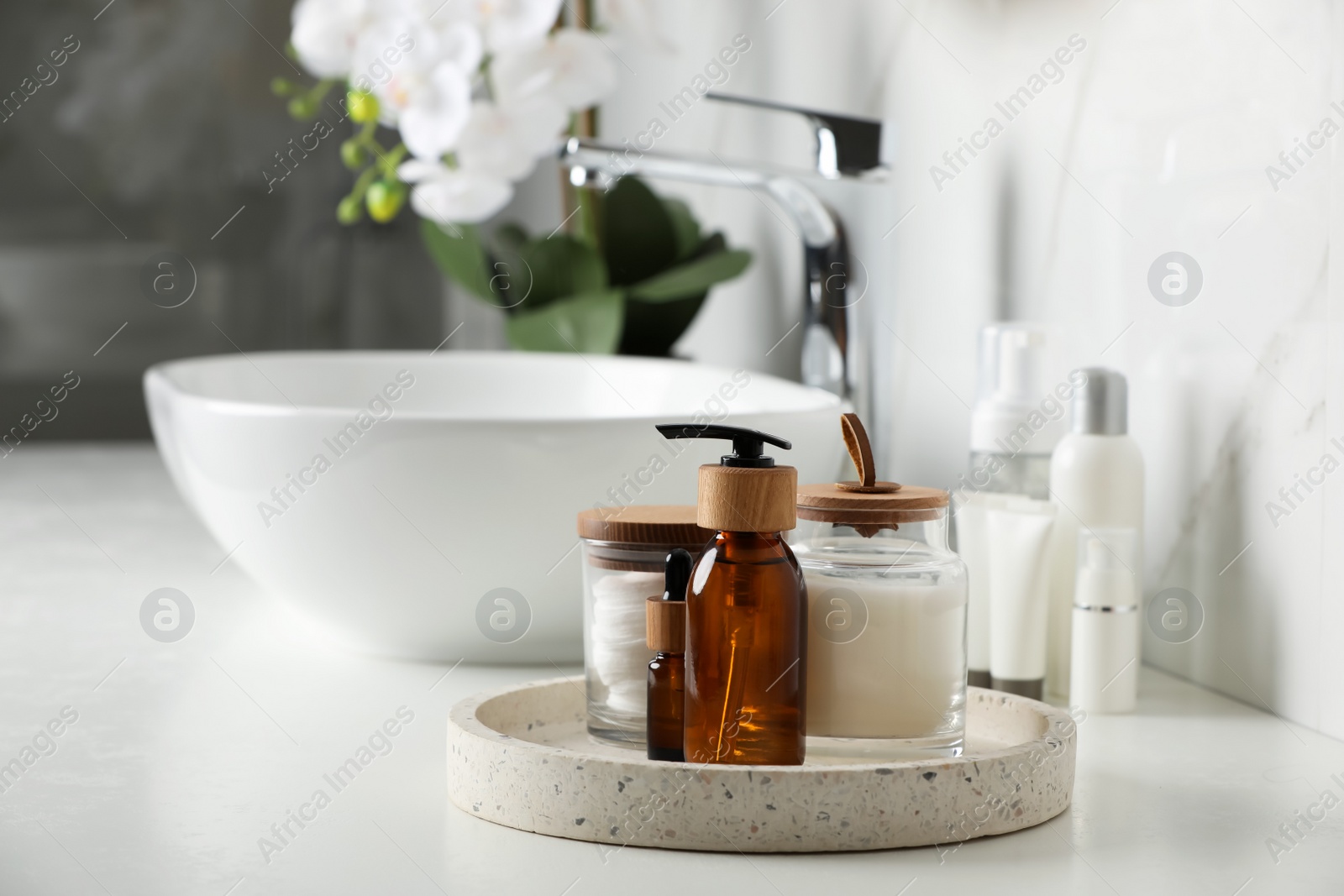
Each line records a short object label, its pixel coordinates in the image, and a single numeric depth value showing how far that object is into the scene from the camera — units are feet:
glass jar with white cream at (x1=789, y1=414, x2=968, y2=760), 4.65
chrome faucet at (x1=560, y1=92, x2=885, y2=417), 6.13
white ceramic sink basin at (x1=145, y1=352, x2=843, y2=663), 5.30
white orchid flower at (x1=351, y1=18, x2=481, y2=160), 6.05
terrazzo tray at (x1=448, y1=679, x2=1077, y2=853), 4.48
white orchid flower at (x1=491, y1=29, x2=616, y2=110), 6.20
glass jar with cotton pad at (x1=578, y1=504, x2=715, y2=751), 4.80
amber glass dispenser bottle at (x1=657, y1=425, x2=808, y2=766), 4.59
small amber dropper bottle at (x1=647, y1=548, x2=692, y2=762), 4.66
